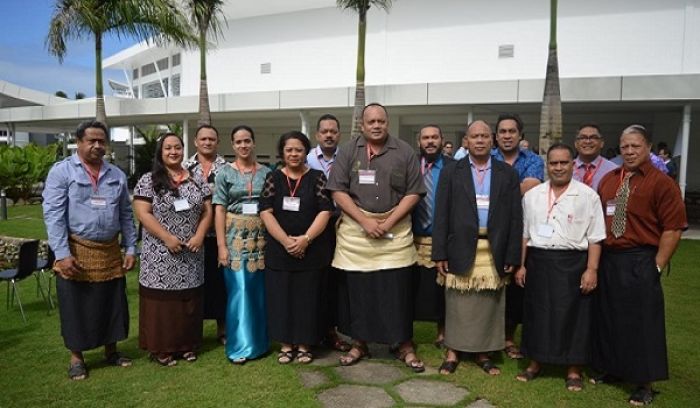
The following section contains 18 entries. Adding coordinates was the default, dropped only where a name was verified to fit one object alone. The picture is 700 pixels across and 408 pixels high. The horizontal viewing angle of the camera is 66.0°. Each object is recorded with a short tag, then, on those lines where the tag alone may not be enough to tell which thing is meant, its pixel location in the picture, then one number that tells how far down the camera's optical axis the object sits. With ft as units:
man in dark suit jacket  11.77
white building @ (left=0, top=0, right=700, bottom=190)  40.40
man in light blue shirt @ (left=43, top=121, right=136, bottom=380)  11.70
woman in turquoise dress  12.78
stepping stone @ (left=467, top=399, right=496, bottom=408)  10.78
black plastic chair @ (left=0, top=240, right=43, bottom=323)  16.78
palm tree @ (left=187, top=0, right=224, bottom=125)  35.81
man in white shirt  11.16
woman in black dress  12.41
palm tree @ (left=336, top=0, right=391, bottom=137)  34.45
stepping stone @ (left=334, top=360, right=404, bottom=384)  12.03
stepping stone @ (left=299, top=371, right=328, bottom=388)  11.76
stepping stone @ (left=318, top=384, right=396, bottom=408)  10.77
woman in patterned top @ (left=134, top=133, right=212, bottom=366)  12.37
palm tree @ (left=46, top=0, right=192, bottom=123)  32.86
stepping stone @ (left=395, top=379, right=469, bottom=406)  10.97
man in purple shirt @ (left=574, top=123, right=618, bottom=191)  13.47
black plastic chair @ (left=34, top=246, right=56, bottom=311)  17.66
